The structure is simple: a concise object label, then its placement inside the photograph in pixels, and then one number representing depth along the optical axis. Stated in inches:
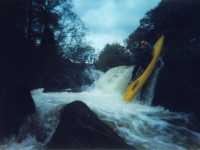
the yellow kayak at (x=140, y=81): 289.3
